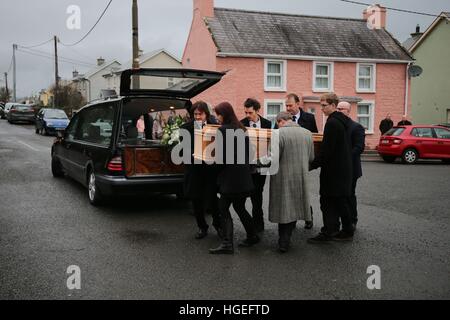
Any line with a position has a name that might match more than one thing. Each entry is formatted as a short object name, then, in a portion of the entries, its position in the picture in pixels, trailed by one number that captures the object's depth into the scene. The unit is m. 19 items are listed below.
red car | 17.97
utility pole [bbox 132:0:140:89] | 17.73
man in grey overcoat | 5.79
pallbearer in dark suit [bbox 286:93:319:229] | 7.12
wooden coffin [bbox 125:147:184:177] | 7.60
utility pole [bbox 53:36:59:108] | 40.31
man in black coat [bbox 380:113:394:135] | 21.19
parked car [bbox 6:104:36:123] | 35.97
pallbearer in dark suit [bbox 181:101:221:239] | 6.33
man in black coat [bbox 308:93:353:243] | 6.04
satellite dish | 27.23
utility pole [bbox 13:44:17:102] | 63.96
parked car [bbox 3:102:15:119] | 44.12
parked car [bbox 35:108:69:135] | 26.17
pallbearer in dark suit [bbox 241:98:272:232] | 6.47
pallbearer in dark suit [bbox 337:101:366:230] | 6.74
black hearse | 7.59
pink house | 25.75
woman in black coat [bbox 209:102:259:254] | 5.57
